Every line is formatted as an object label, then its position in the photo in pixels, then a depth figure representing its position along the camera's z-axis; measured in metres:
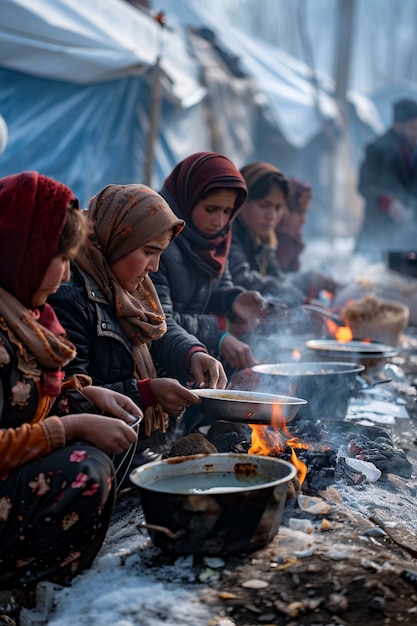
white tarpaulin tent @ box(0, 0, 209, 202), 7.76
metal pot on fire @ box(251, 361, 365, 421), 4.08
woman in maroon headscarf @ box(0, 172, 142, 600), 2.34
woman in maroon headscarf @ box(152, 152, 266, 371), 4.52
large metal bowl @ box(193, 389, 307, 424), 3.06
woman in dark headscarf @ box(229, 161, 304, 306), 6.28
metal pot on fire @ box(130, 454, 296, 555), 2.41
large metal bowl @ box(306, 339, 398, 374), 4.98
